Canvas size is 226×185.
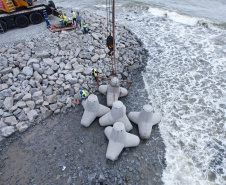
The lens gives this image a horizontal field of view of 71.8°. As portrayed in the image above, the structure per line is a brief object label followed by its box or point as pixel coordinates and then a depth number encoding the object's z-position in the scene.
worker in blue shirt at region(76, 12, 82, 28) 9.90
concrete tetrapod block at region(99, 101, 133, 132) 5.82
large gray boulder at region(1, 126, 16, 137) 5.67
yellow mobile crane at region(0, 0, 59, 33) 9.13
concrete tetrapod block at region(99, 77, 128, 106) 6.77
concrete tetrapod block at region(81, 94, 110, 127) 6.10
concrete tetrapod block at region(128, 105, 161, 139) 5.80
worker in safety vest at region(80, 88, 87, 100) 6.53
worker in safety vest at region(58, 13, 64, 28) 9.69
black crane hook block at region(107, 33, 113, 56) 6.46
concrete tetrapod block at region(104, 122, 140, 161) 5.11
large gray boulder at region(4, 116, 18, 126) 5.91
